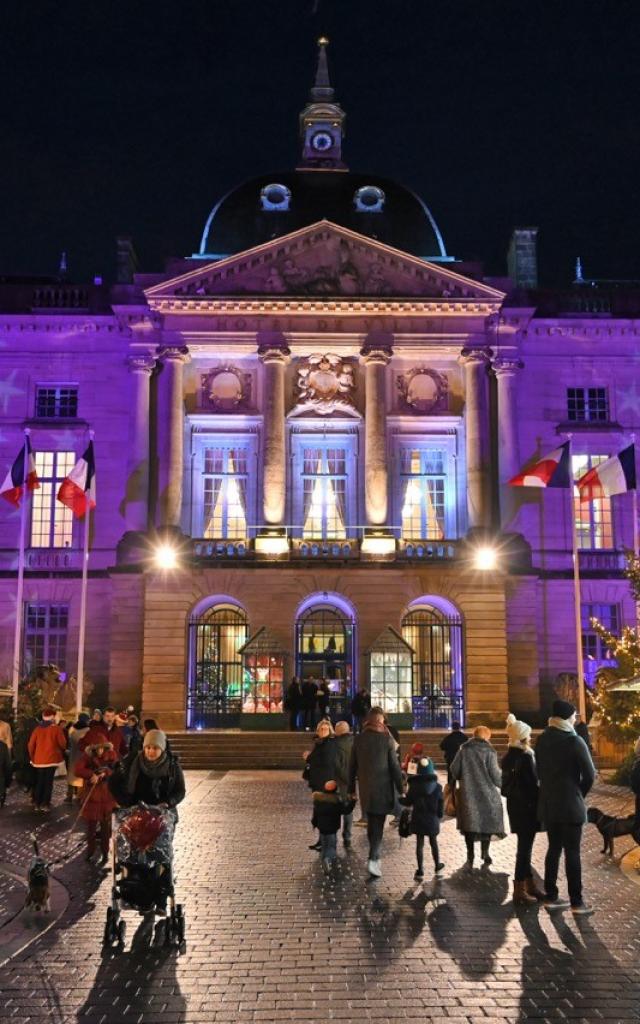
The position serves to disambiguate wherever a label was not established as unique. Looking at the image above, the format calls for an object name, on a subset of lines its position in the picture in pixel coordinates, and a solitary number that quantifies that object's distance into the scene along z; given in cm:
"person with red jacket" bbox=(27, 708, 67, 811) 1880
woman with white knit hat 1163
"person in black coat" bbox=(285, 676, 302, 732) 3347
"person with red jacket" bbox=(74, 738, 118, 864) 1368
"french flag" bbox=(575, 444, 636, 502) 2866
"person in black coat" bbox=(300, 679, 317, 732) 3347
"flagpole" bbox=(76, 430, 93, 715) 2977
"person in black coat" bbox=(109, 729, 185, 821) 1062
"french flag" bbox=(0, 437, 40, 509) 3075
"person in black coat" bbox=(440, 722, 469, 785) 1867
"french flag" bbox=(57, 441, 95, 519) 3138
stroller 980
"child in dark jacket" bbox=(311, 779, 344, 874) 1383
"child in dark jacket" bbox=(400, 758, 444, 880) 1335
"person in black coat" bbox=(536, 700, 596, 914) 1118
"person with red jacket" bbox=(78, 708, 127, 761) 1691
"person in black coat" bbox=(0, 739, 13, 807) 1655
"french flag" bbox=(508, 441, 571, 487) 3077
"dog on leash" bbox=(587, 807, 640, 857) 1441
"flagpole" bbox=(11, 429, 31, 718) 2949
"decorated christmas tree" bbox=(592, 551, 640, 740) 2228
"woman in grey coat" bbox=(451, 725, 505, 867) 1348
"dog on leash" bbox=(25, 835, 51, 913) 1093
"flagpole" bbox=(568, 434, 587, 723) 2827
